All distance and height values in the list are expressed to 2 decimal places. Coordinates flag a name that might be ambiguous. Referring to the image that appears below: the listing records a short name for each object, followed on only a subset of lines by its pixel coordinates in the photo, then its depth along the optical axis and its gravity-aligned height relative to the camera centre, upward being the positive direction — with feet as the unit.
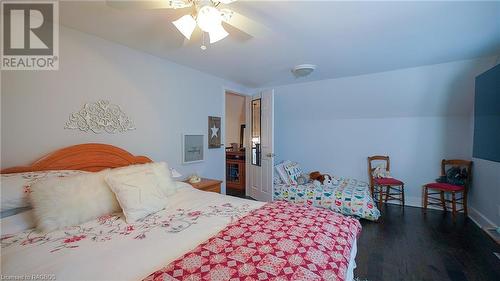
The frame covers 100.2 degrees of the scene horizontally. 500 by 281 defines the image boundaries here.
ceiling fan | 4.35 +2.67
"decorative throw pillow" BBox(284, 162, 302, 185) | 12.52 -2.19
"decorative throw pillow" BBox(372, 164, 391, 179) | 12.09 -2.05
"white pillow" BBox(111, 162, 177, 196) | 5.95 -1.14
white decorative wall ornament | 6.66 +0.54
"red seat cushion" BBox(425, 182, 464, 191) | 10.01 -2.38
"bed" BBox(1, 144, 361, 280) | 3.21 -2.08
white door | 12.17 -0.65
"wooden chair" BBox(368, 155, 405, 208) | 11.43 -2.82
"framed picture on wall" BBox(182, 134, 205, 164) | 10.04 -0.62
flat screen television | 6.96 +0.82
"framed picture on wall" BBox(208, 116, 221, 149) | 11.43 +0.21
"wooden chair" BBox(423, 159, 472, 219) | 10.07 -2.57
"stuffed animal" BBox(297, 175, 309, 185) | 12.63 -2.65
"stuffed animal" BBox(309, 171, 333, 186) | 12.07 -2.49
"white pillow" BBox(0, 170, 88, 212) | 4.51 -1.22
